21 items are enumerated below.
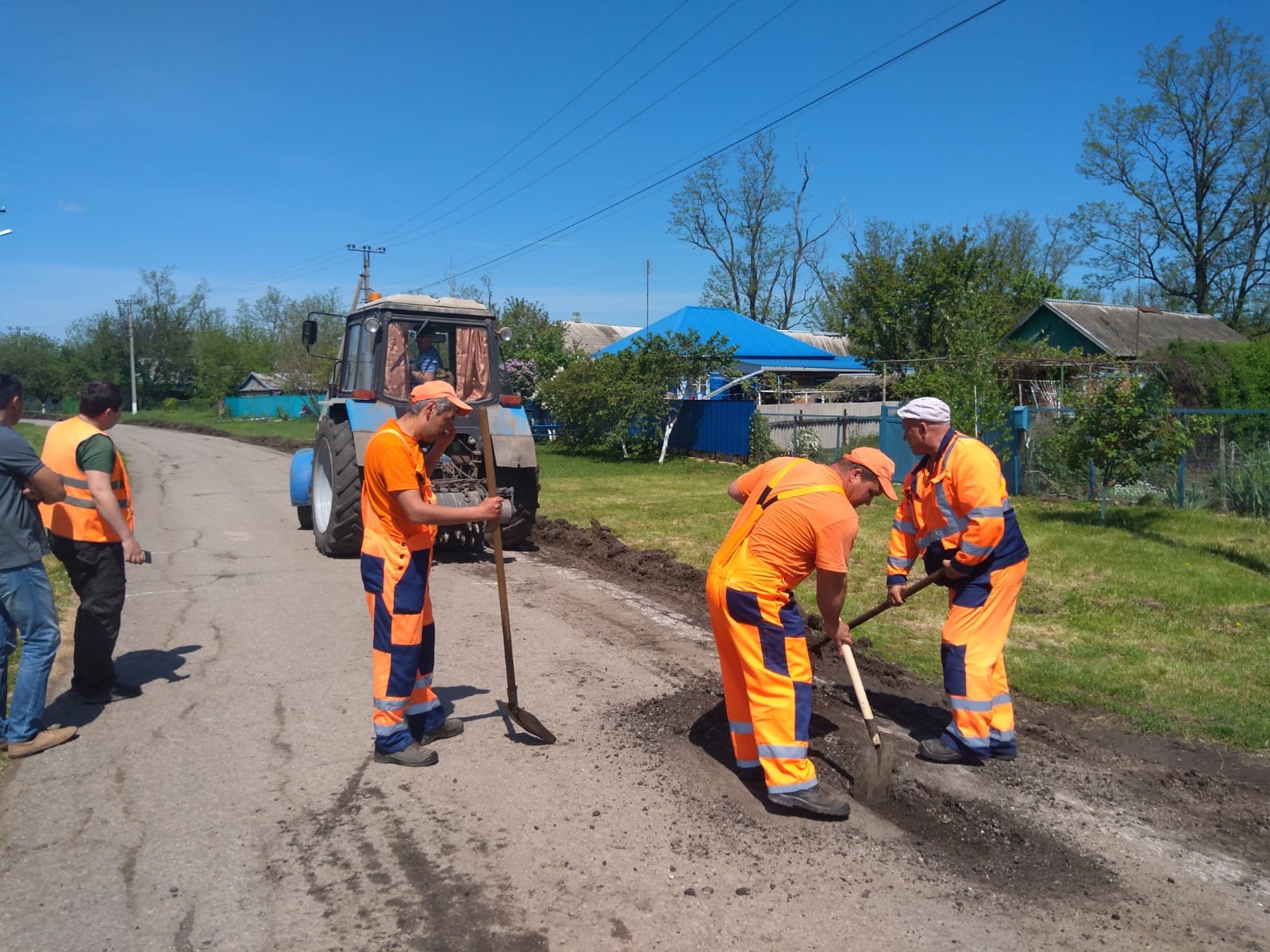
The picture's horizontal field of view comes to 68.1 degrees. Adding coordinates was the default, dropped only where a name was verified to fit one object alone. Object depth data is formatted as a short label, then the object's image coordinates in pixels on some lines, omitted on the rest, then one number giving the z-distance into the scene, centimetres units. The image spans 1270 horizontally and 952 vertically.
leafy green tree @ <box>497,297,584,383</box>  2941
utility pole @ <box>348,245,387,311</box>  4100
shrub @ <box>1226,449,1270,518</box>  1184
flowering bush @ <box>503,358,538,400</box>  3012
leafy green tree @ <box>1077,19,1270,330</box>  3594
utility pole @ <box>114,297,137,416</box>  6350
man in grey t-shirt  478
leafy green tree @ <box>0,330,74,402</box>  7506
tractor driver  1011
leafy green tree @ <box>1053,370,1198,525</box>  1173
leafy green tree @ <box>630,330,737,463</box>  2348
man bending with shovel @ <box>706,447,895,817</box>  399
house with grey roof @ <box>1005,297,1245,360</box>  2773
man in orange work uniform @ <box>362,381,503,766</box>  454
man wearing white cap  453
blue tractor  975
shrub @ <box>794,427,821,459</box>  2077
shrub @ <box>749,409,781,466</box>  2178
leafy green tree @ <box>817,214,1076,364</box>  2731
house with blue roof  2708
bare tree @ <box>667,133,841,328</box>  4931
